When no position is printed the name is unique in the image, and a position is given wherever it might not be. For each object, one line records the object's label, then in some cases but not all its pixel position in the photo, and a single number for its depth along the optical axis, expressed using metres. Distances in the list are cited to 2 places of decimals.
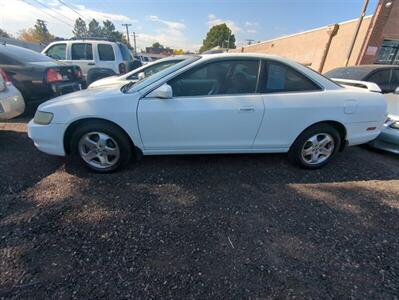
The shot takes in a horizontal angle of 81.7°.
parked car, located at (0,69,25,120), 3.56
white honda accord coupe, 2.78
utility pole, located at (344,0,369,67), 12.38
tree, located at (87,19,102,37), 87.79
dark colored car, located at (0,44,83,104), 4.77
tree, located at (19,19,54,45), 66.00
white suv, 7.90
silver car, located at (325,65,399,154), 3.77
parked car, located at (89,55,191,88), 5.57
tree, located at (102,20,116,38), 88.22
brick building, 13.14
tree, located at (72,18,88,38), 88.75
